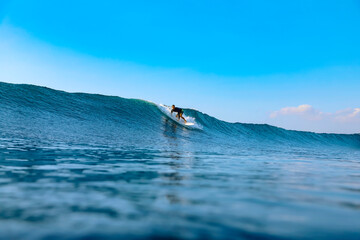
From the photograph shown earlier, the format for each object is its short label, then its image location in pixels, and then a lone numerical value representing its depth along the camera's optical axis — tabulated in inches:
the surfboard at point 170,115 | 775.7
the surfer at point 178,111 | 800.3
